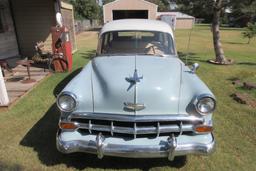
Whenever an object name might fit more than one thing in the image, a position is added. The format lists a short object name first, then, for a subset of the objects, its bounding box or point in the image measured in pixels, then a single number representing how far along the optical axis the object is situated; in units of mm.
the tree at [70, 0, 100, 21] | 43719
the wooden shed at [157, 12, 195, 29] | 42062
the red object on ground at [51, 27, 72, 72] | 7633
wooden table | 6508
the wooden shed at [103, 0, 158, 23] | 35469
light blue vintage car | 2707
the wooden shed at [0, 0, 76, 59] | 9531
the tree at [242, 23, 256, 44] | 16125
